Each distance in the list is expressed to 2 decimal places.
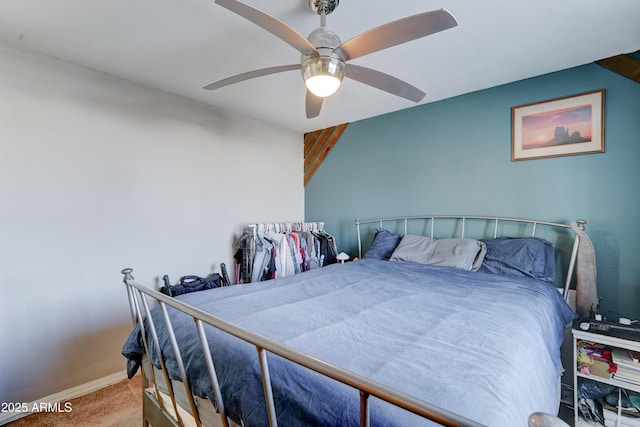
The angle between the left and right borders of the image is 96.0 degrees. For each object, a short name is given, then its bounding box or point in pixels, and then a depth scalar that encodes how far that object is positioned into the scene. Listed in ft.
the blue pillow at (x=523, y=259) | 6.89
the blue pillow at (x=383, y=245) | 9.62
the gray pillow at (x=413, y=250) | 8.66
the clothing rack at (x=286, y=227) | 10.66
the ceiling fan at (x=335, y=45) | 3.91
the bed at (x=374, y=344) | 2.54
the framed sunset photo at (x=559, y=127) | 7.08
